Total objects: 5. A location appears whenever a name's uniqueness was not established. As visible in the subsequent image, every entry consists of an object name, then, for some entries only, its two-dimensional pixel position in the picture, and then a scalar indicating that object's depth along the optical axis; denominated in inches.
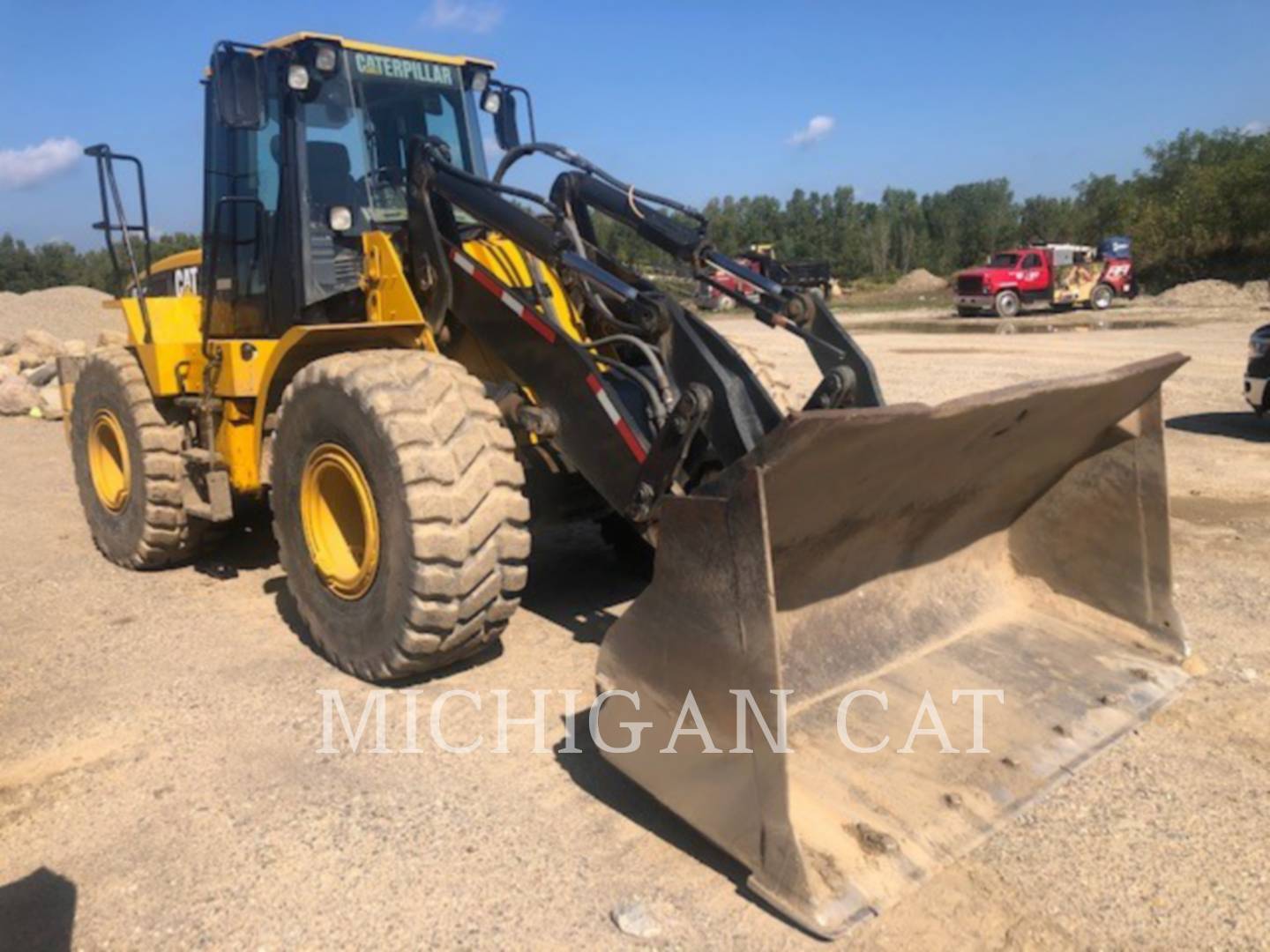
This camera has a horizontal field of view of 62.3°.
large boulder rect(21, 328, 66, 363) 739.4
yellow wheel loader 118.8
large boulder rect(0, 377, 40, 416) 568.7
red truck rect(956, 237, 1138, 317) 1273.4
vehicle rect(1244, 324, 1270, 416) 379.9
